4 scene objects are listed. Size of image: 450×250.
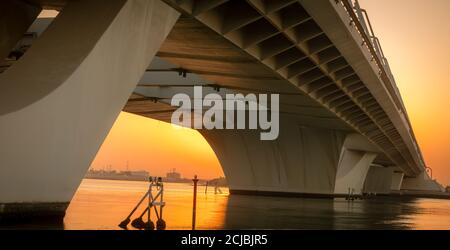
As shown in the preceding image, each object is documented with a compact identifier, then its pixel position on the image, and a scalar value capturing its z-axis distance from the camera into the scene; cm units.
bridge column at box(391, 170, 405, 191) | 14588
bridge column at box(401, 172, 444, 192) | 17012
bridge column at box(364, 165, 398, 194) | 10838
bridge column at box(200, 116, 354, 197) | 5638
